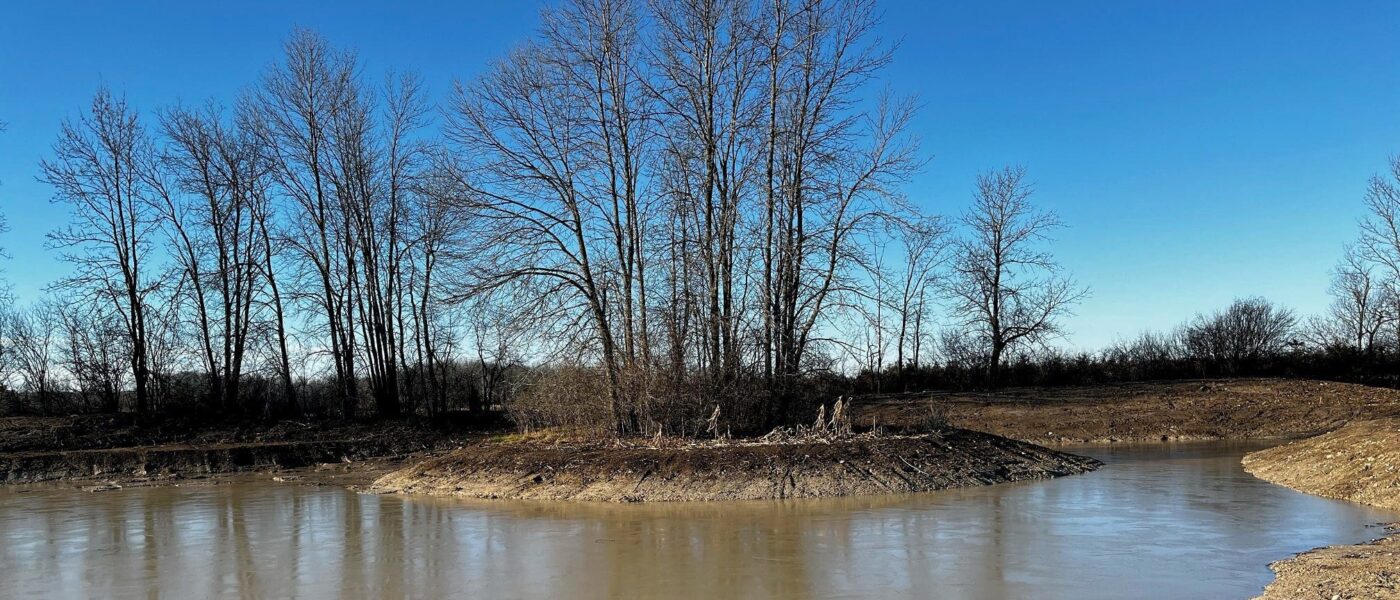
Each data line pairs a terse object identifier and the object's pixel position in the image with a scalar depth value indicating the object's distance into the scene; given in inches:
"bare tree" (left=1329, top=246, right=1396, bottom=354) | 1667.1
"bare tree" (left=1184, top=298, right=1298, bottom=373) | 1535.4
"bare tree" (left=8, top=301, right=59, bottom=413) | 1311.5
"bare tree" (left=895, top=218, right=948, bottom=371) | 1590.8
